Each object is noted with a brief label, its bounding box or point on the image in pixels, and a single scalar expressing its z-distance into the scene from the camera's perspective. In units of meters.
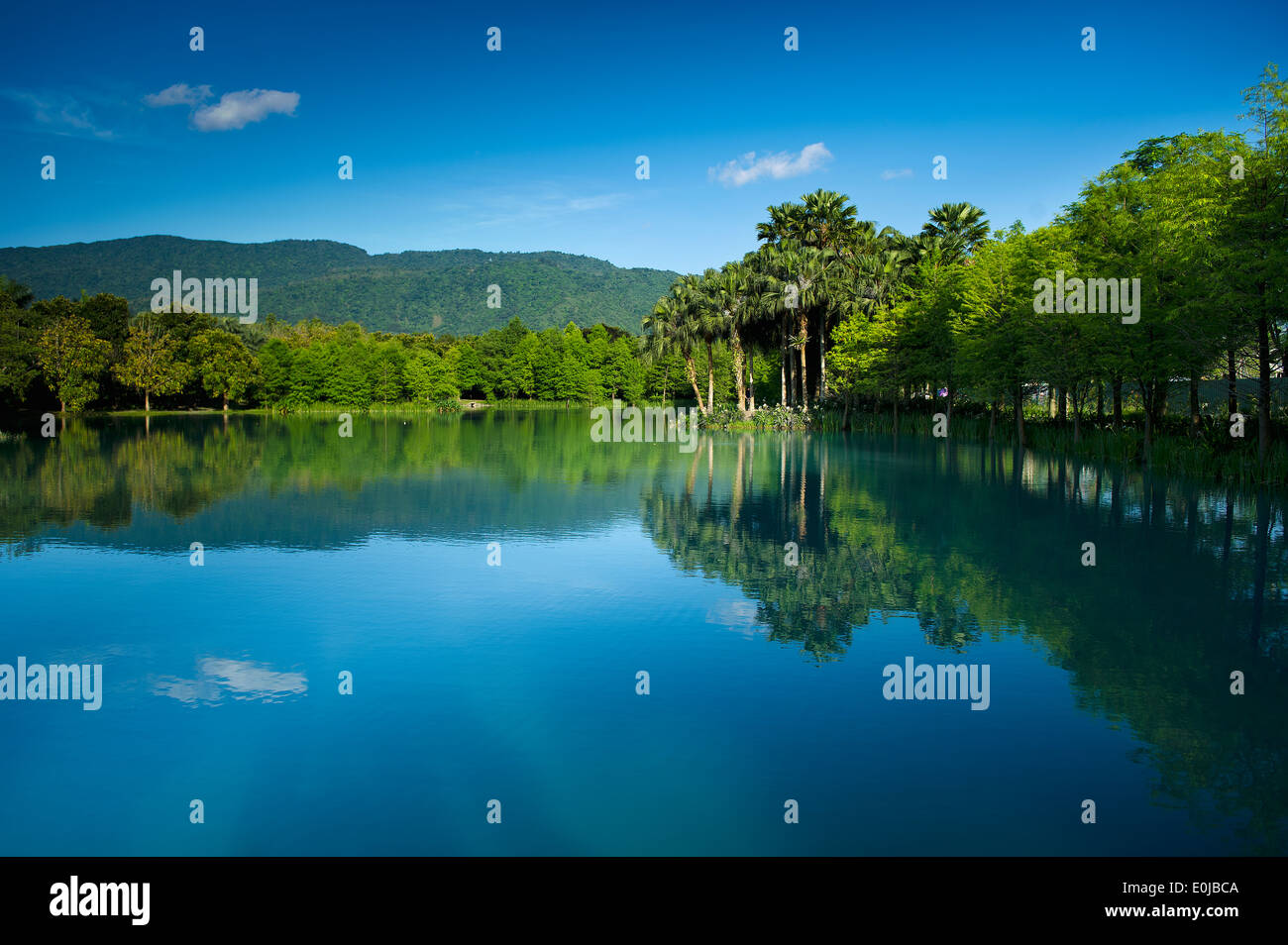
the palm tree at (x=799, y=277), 58.78
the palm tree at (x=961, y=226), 63.53
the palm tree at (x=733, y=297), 62.66
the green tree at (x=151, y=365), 86.75
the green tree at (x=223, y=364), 95.00
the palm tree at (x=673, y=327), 66.56
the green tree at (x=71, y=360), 71.62
